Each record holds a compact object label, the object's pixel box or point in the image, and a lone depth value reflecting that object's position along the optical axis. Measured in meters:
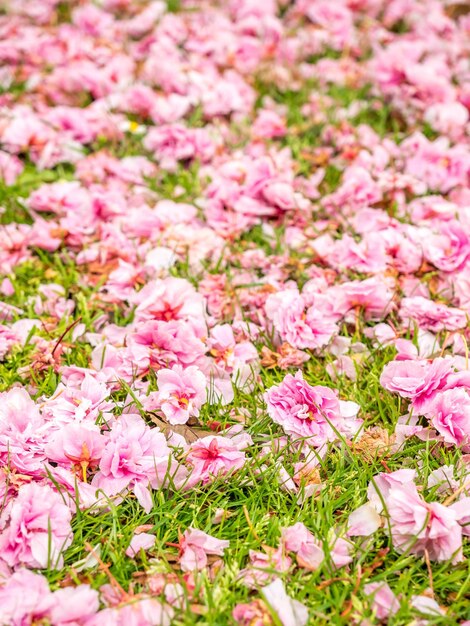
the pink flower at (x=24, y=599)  1.16
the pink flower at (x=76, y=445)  1.24
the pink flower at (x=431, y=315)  1.37
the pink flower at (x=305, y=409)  1.27
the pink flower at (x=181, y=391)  1.28
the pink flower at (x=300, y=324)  1.35
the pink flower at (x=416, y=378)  1.28
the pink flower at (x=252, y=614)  1.16
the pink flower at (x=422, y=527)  1.20
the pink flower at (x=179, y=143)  1.60
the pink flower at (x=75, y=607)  1.15
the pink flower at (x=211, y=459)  1.24
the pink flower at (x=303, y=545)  1.20
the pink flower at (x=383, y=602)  1.18
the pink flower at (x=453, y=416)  1.26
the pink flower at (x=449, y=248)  1.41
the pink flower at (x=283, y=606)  1.16
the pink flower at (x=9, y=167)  1.58
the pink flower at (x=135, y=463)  1.23
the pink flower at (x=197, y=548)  1.20
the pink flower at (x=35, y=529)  1.19
